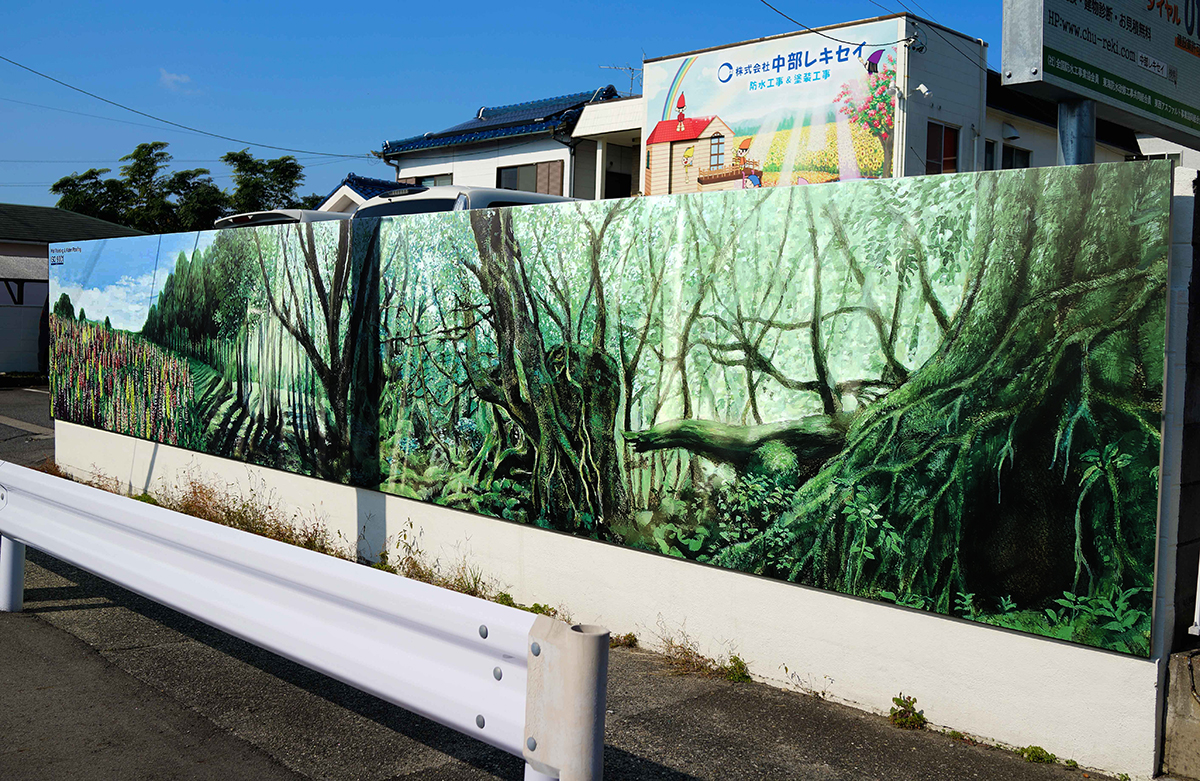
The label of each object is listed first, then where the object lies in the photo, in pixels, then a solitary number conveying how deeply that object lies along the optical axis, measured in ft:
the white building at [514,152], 88.58
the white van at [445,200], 33.12
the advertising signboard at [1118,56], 15.97
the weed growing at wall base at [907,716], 14.93
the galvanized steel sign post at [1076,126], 16.85
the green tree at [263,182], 164.66
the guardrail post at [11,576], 20.27
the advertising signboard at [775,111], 63.77
